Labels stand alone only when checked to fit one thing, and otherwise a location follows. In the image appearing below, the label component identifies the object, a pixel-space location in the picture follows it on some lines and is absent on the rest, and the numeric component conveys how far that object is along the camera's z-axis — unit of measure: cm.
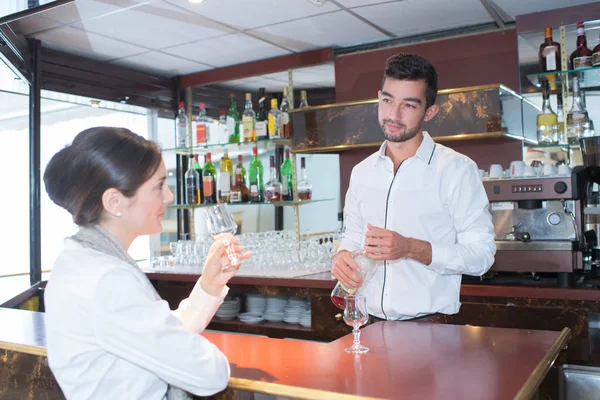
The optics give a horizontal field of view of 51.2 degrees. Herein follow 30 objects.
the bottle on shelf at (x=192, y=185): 526
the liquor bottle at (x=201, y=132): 523
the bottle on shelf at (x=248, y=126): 492
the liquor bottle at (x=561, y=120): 380
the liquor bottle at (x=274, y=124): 484
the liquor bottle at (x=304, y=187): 486
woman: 138
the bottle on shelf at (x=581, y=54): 358
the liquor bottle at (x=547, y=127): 381
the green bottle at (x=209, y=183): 517
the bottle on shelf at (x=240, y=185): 500
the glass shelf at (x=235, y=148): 491
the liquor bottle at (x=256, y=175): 505
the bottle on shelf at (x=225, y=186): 498
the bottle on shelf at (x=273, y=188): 479
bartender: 236
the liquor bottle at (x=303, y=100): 480
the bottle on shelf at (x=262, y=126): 485
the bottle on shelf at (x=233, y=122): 512
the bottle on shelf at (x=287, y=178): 489
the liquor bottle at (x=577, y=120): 379
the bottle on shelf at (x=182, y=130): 545
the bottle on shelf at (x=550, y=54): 371
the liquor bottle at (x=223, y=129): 517
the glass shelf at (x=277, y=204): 474
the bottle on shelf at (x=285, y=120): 481
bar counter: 146
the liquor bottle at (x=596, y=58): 352
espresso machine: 303
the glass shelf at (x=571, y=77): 363
